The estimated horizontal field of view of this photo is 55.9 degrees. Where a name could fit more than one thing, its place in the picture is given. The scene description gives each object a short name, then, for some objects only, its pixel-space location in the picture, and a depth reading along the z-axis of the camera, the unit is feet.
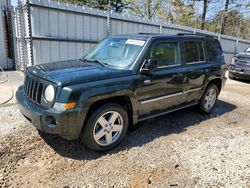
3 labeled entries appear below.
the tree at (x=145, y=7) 73.61
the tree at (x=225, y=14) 76.16
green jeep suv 10.21
